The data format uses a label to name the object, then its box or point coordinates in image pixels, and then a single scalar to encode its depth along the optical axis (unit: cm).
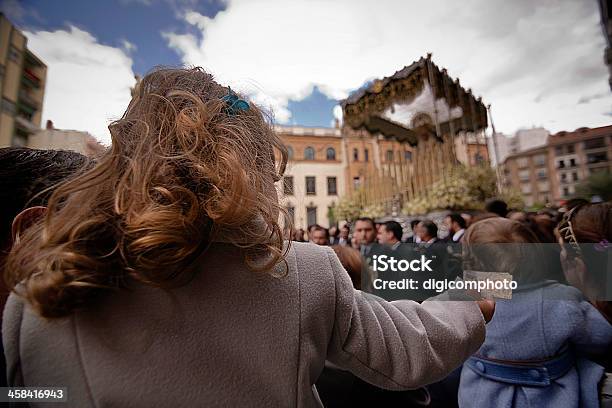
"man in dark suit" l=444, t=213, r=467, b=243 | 367
